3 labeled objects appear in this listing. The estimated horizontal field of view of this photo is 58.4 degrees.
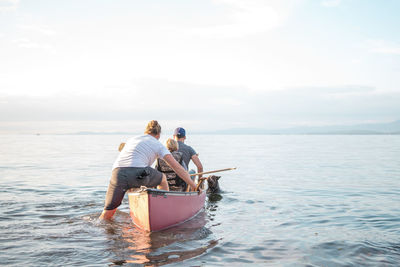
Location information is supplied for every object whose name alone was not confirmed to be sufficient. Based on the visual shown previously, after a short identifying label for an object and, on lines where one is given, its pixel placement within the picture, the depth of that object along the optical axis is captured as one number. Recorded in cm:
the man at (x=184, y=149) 1072
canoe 794
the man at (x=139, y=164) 786
